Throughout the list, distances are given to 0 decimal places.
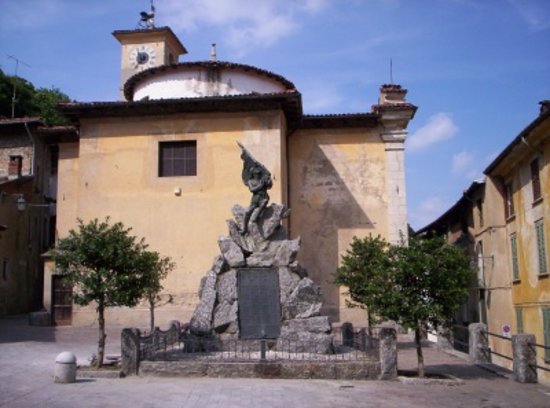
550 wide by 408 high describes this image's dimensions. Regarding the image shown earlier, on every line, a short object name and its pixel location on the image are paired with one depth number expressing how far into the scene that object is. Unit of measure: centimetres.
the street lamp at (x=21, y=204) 2432
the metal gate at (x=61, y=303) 2445
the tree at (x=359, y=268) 1798
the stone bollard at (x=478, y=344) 1510
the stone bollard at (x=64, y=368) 1121
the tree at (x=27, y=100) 3962
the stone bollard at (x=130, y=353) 1198
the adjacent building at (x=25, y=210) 2797
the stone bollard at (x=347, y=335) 1559
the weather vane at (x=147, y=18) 4709
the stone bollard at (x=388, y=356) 1188
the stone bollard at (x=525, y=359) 1220
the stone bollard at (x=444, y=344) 1904
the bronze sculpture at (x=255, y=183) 1495
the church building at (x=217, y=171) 2305
